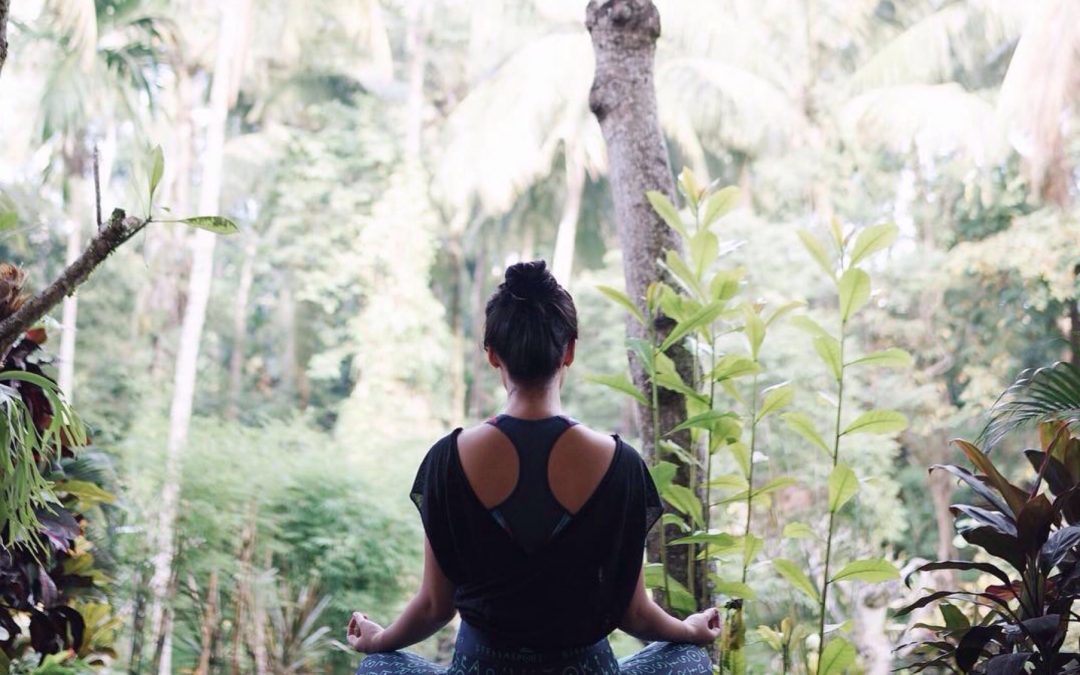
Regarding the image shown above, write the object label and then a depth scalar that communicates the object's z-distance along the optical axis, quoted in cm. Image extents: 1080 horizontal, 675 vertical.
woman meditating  154
